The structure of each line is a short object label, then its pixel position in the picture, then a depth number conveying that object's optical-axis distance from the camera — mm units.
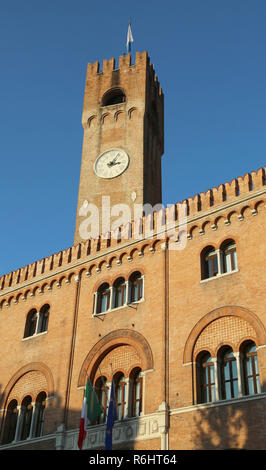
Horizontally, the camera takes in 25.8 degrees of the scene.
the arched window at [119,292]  21828
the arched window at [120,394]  19562
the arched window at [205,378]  17859
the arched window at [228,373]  17406
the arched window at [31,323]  24453
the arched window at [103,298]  22328
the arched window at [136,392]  19281
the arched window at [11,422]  22406
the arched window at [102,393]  20062
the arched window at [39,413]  21562
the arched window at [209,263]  19891
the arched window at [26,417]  21973
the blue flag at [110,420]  17609
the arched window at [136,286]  21445
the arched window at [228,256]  19406
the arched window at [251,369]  16922
